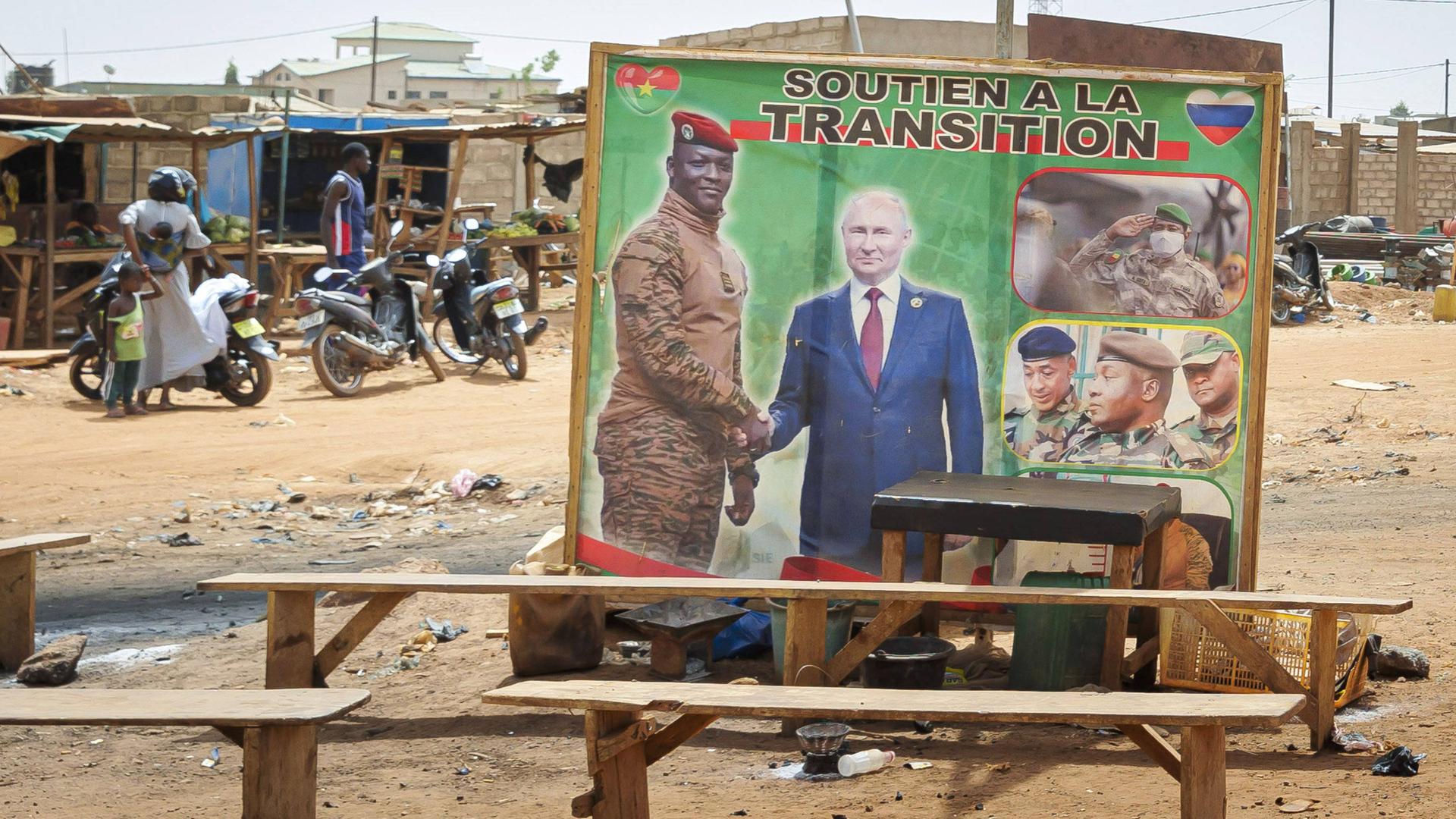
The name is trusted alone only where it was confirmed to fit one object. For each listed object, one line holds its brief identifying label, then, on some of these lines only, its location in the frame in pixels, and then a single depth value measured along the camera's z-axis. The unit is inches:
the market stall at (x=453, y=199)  701.3
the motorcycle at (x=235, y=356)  496.1
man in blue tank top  569.9
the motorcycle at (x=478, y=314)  560.7
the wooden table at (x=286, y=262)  702.5
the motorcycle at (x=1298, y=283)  756.6
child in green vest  470.0
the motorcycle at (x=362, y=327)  516.7
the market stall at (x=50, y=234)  590.6
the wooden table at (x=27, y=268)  612.1
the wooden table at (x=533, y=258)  751.1
